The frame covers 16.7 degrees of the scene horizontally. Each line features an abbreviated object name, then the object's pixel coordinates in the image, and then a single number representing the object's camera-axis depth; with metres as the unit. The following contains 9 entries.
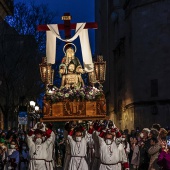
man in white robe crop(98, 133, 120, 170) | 16.23
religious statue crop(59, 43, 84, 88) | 23.59
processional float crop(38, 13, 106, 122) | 22.14
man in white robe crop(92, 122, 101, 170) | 17.69
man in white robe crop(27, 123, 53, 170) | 17.16
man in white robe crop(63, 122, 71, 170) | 18.12
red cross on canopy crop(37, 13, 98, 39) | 24.20
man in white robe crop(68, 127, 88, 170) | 17.56
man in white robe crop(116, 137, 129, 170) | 16.42
